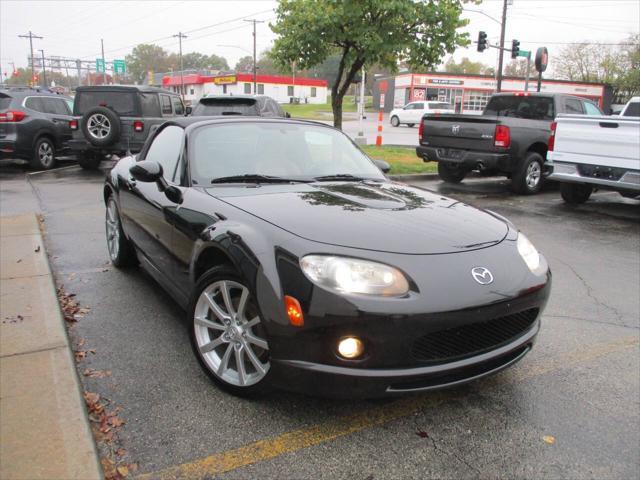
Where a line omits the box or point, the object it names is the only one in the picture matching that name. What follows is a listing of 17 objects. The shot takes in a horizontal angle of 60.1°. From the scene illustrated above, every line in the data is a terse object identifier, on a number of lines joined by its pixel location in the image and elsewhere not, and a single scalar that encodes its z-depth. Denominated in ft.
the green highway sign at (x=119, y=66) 233.17
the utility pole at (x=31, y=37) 289.45
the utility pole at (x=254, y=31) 226.79
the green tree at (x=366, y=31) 37.93
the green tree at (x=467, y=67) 361.71
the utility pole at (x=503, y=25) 98.61
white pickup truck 26.35
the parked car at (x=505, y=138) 32.89
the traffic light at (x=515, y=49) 82.24
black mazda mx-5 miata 8.19
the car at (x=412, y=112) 137.11
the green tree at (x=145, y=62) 466.29
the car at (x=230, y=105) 37.37
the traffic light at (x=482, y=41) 86.44
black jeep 37.88
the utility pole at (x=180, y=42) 271.94
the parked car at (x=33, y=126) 39.27
